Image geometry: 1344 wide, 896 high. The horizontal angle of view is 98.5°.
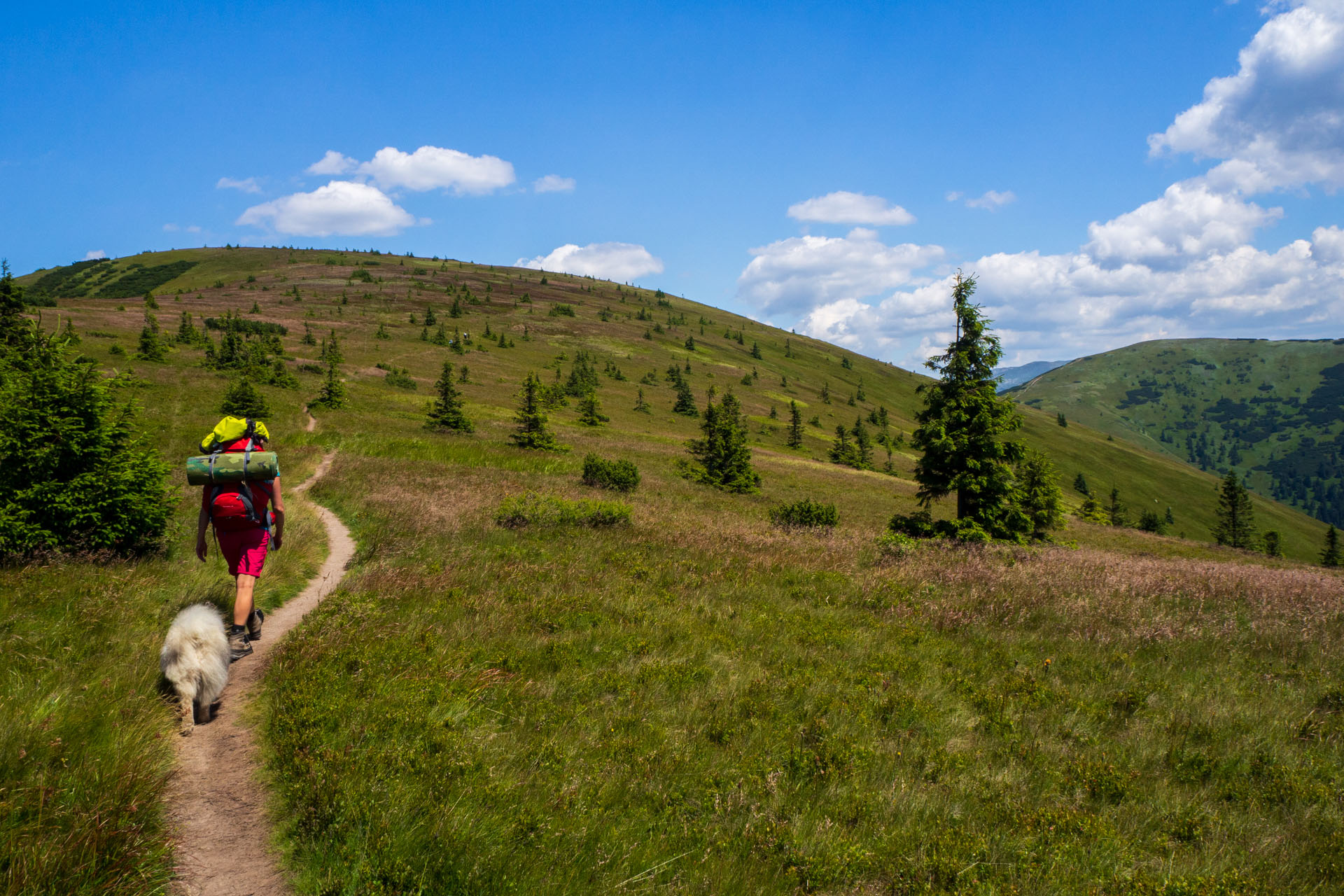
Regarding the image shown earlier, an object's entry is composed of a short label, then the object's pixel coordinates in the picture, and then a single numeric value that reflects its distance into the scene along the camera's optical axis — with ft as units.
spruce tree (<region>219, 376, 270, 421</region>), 102.47
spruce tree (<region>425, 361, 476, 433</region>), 130.72
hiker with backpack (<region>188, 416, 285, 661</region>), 19.51
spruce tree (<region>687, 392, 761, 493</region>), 118.93
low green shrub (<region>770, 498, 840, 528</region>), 64.39
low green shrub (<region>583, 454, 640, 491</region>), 78.59
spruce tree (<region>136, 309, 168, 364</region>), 150.00
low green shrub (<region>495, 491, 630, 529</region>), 41.63
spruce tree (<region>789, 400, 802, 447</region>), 274.98
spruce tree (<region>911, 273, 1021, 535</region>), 62.13
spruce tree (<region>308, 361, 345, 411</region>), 136.46
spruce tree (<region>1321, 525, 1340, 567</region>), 228.59
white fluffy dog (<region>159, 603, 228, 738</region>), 15.31
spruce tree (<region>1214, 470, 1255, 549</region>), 230.68
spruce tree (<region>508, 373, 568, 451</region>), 121.49
